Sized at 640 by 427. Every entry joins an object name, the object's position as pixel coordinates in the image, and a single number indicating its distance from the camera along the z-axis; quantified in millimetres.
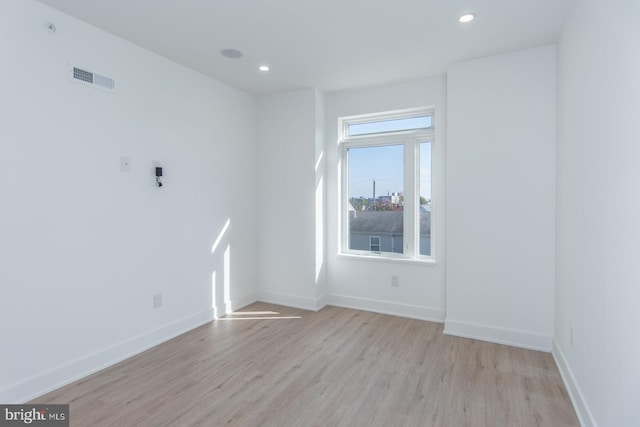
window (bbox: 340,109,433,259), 4047
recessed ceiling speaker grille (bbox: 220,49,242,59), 3182
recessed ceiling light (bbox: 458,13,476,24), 2576
